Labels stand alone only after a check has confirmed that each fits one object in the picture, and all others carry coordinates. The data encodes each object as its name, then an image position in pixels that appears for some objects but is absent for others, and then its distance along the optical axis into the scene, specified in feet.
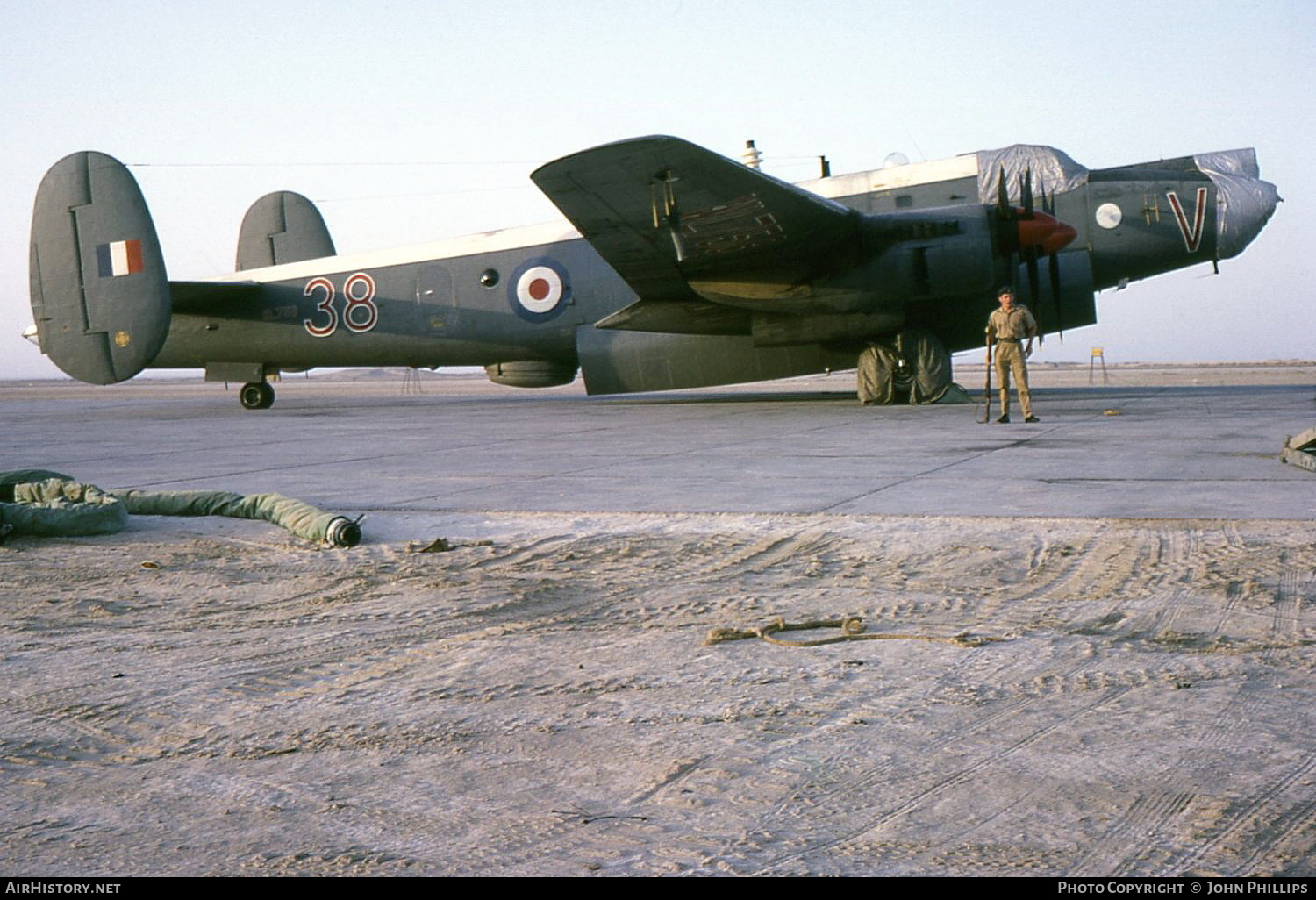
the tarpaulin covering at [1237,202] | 59.06
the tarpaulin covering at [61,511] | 21.93
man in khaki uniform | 47.73
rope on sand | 12.96
